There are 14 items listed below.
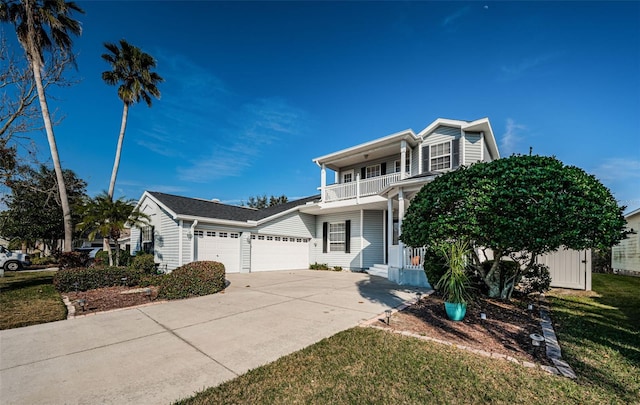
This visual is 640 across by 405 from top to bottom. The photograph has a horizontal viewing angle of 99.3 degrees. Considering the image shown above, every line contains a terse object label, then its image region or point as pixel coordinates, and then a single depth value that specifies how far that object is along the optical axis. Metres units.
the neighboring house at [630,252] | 14.24
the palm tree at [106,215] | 12.45
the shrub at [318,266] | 16.95
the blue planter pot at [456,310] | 5.48
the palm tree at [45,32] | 12.16
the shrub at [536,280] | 7.82
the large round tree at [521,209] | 5.20
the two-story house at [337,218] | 12.71
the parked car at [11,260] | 17.44
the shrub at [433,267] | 8.02
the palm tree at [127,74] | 16.62
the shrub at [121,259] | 15.30
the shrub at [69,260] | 12.51
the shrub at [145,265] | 11.67
